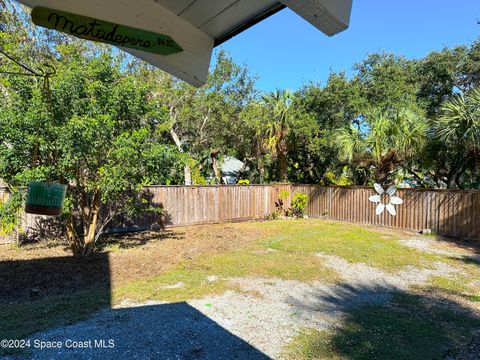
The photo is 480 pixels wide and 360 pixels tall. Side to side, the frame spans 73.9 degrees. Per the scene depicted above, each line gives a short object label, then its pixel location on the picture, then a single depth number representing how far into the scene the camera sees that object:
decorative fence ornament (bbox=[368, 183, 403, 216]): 11.36
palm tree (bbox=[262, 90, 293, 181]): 14.08
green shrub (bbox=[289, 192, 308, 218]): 14.16
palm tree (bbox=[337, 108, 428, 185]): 10.72
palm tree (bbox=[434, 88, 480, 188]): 8.60
